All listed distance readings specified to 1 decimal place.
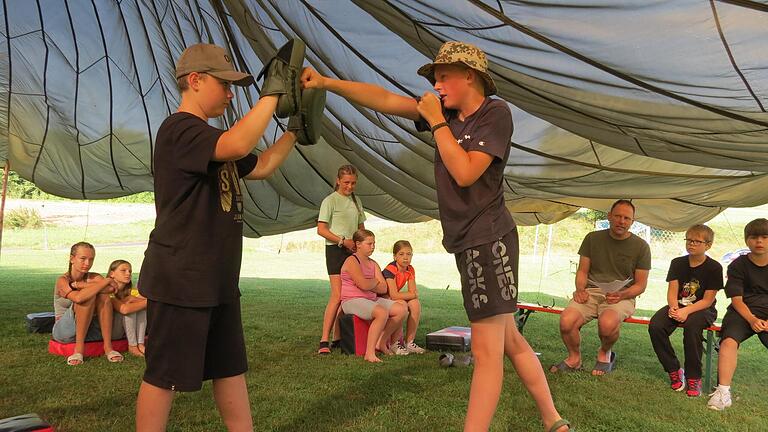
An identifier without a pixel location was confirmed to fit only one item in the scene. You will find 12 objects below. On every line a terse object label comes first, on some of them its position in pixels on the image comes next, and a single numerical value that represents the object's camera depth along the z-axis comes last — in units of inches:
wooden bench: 189.8
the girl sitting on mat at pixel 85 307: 193.5
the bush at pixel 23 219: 992.7
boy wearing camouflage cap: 92.7
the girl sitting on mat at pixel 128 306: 202.5
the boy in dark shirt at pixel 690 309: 185.2
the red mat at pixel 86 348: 195.9
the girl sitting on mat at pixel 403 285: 229.1
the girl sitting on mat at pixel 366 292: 212.7
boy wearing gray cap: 83.5
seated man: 201.2
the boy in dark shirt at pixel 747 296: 174.1
